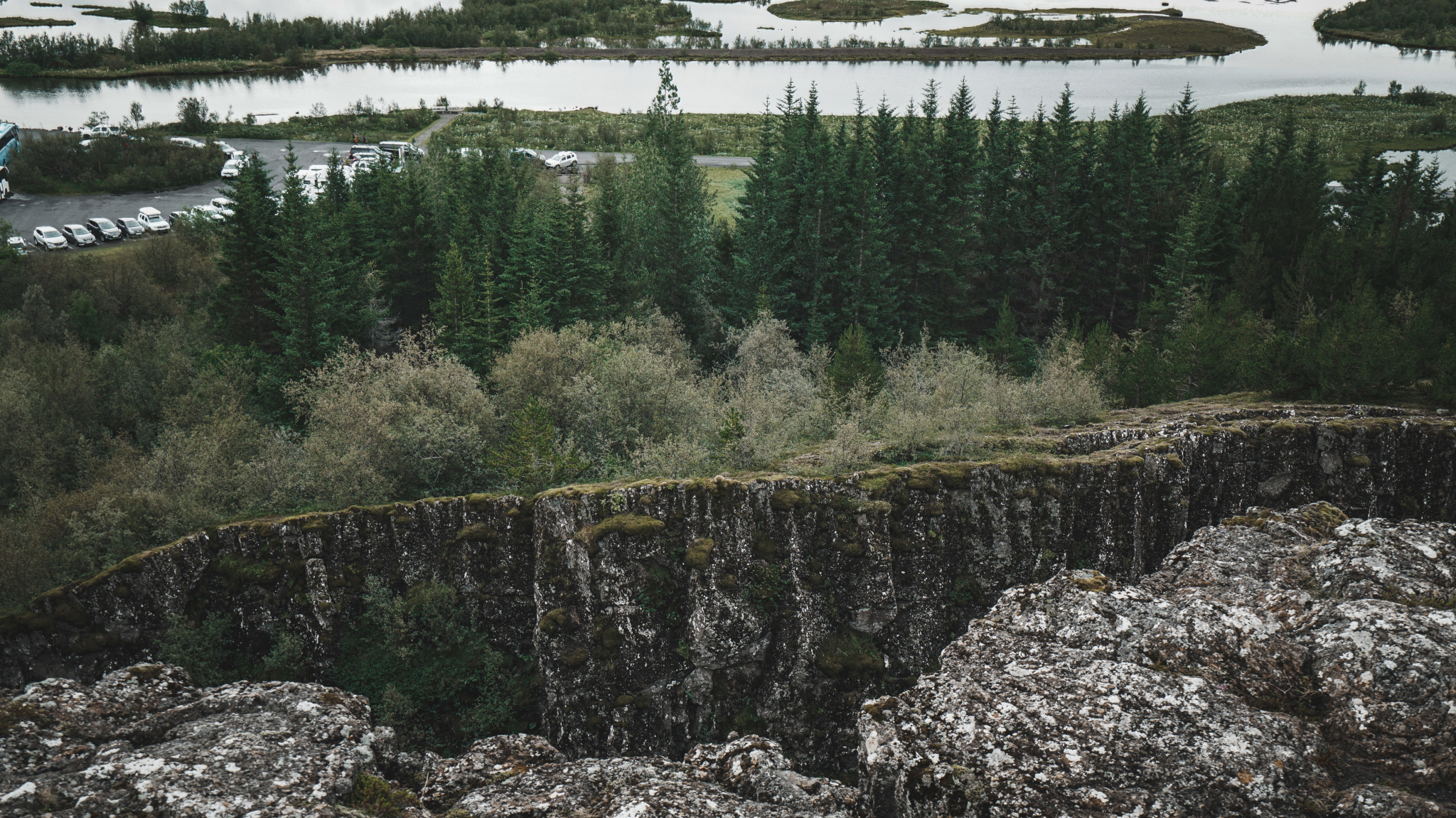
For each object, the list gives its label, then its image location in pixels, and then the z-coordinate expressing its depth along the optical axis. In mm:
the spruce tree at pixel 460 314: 49500
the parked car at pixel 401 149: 77062
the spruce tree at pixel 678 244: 61531
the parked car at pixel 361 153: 84144
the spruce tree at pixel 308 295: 48969
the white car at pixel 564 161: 91375
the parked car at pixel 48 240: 68812
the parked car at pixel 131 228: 73062
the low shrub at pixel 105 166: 82938
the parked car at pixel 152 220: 73875
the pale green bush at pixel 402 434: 31250
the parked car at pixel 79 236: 70625
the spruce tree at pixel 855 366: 44812
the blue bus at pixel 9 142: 82938
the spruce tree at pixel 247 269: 51906
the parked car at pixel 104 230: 72188
